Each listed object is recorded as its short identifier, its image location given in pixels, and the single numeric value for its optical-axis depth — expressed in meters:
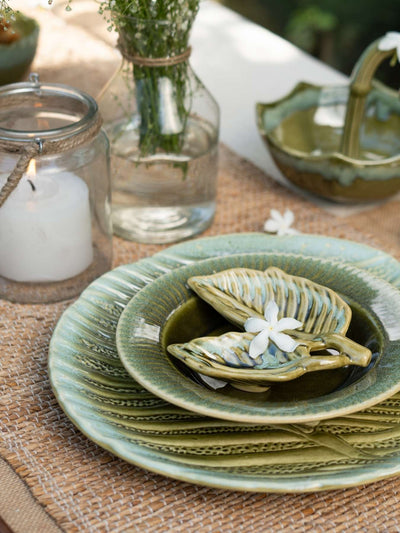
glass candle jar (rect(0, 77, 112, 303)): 0.70
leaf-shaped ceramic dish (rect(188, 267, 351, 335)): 0.61
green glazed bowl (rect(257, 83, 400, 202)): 0.87
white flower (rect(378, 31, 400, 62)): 0.86
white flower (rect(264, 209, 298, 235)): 0.87
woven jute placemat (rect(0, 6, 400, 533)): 0.51
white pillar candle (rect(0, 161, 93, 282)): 0.72
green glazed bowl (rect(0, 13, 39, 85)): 1.00
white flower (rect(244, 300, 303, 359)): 0.56
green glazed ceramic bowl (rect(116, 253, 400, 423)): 0.49
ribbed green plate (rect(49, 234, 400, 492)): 0.49
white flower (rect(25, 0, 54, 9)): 1.27
